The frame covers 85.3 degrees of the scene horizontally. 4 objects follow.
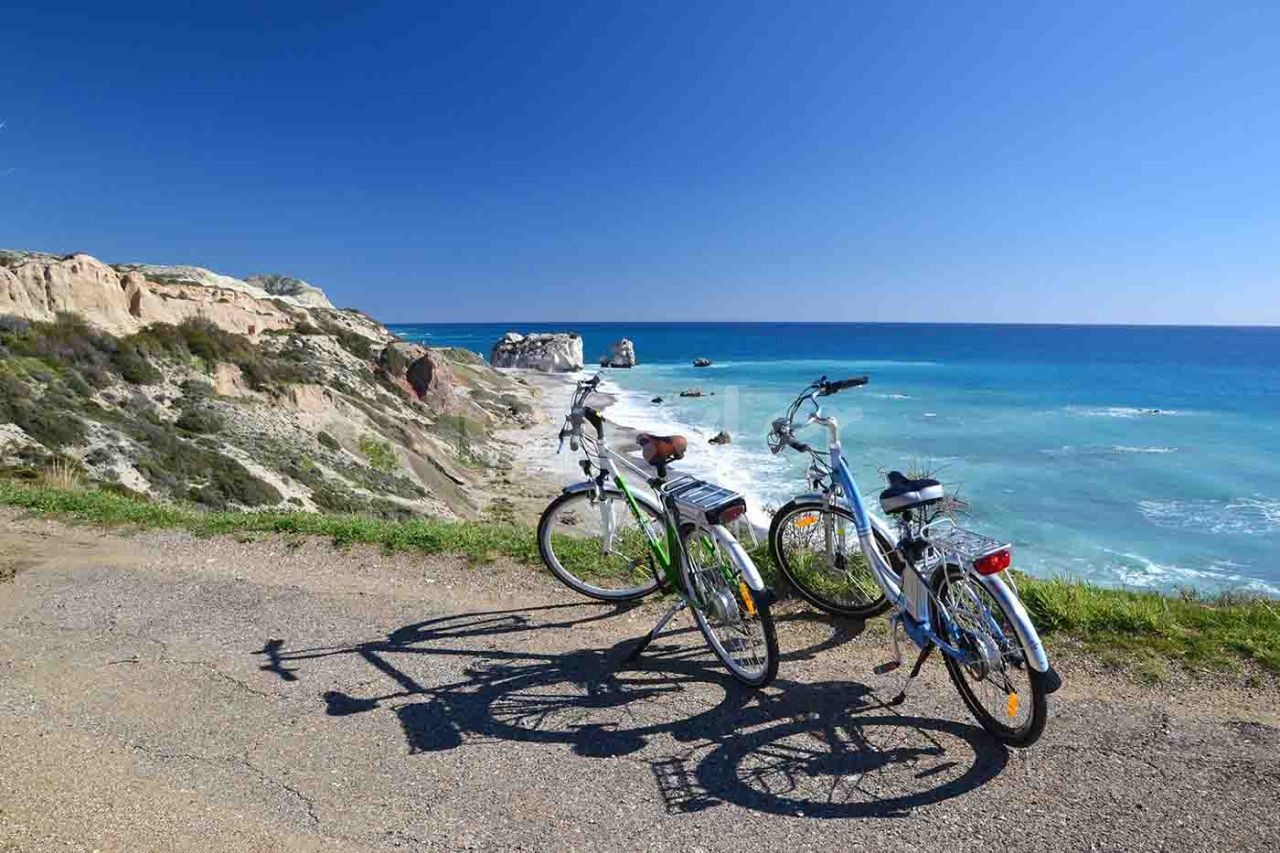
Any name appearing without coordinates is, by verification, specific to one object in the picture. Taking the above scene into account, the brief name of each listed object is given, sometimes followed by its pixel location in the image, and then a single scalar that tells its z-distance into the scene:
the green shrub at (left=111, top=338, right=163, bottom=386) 18.97
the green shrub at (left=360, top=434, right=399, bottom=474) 22.95
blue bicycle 3.26
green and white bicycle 3.96
